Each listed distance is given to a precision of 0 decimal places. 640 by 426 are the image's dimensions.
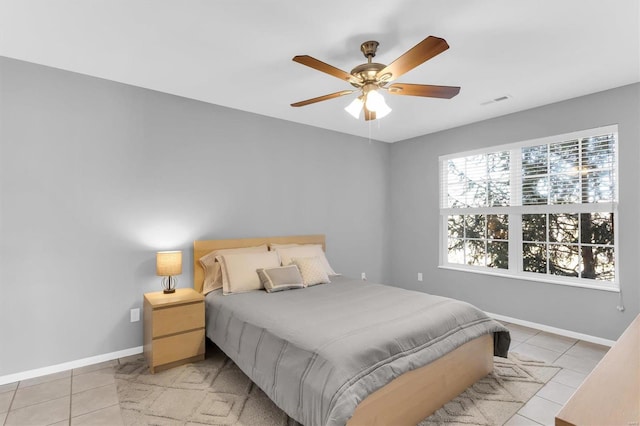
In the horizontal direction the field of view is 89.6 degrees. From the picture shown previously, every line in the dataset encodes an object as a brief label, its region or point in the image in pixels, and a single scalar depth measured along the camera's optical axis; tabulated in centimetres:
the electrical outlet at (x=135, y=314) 309
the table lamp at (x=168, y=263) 296
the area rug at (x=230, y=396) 208
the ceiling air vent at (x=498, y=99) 345
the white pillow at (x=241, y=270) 312
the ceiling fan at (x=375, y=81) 204
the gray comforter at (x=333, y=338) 170
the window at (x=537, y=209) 337
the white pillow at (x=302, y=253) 364
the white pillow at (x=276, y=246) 387
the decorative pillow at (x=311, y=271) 344
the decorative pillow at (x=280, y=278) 314
